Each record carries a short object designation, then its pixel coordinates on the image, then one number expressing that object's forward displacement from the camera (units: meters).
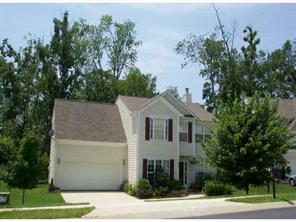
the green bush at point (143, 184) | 27.70
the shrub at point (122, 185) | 30.92
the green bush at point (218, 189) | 25.94
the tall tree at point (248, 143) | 21.14
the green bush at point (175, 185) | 28.91
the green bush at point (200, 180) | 31.25
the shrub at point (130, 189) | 27.95
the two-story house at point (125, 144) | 30.06
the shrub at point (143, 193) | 26.67
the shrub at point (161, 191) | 27.54
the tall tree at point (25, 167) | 21.36
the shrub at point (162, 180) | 28.98
